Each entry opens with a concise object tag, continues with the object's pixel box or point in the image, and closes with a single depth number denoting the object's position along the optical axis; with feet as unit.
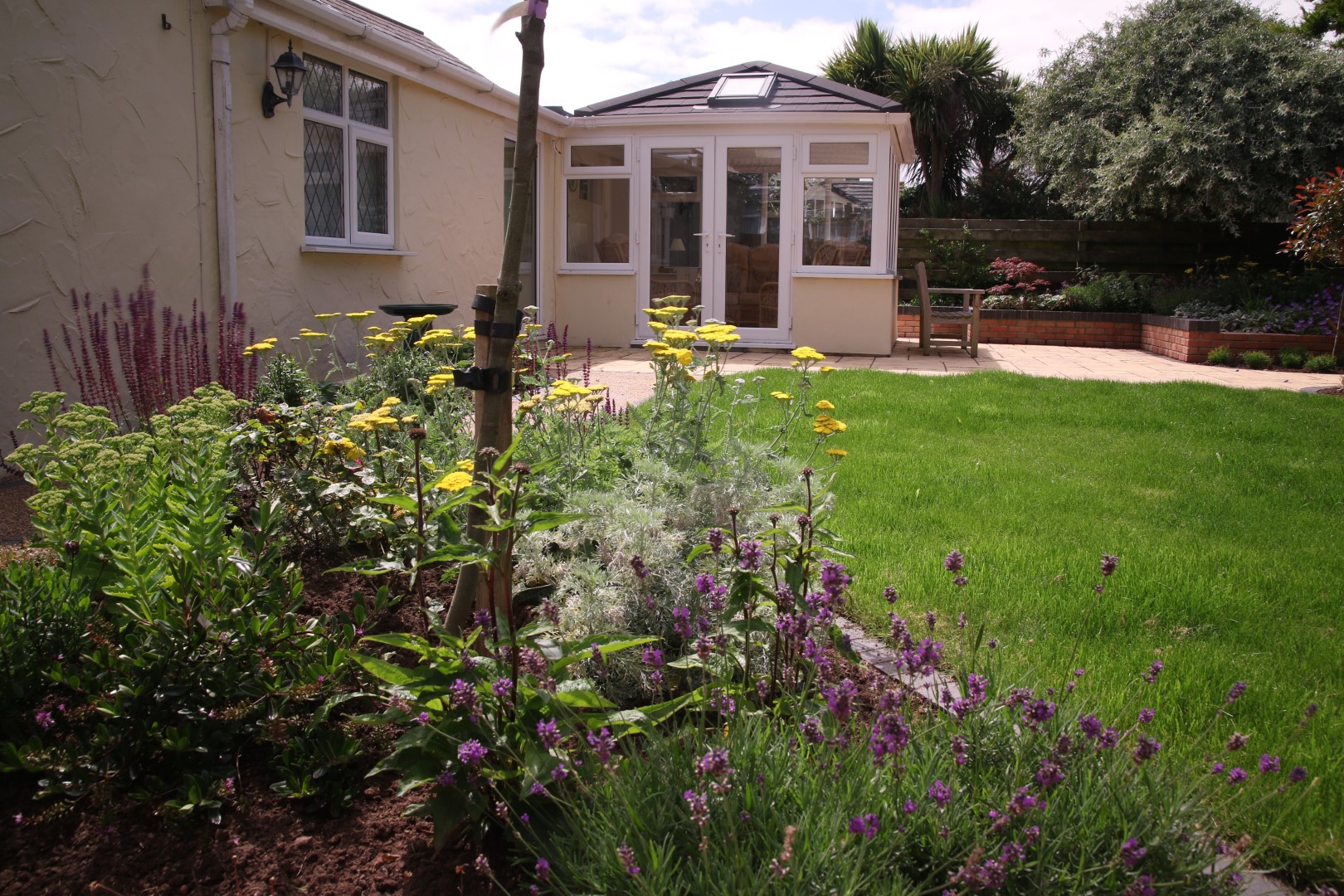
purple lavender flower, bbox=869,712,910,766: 4.52
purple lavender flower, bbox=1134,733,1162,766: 4.85
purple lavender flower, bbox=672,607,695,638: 6.18
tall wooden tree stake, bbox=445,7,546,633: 6.77
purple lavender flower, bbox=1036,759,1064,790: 4.56
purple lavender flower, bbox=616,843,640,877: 4.21
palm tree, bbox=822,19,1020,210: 82.12
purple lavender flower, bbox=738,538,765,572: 6.03
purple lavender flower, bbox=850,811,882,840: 4.11
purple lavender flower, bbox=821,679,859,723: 4.83
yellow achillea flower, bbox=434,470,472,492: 6.65
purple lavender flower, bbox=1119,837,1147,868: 4.25
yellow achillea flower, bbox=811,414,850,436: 9.46
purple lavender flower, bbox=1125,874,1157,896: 4.12
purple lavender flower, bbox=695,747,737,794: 4.32
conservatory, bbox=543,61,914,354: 38.93
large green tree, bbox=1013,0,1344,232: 46.21
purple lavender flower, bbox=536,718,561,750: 4.90
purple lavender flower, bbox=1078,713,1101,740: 5.01
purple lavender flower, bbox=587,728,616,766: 4.69
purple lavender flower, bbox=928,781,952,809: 4.50
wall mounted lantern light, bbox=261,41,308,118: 22.22
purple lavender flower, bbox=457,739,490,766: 4.73
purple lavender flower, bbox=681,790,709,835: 4.09
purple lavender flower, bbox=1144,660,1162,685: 6.09
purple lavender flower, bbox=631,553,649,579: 6.26
